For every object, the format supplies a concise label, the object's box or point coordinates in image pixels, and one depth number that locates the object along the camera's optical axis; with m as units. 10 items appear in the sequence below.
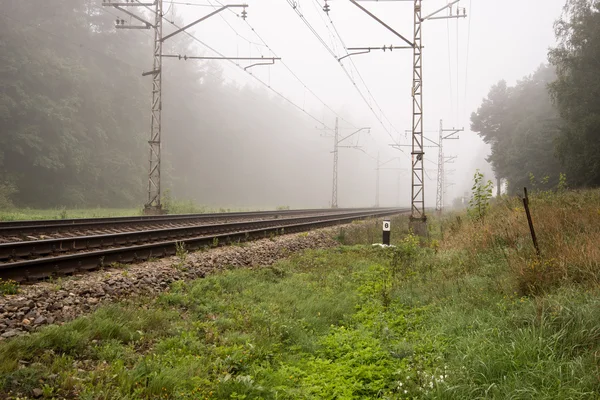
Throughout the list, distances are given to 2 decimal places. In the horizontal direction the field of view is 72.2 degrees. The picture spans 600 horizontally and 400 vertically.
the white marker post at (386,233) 13.64
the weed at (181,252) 8.50
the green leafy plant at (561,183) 14.07
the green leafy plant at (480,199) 11.56
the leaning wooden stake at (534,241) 6.58
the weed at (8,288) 5.75
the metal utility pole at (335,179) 44.87
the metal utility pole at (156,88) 19.83
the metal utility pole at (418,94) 17.08
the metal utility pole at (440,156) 41.09
